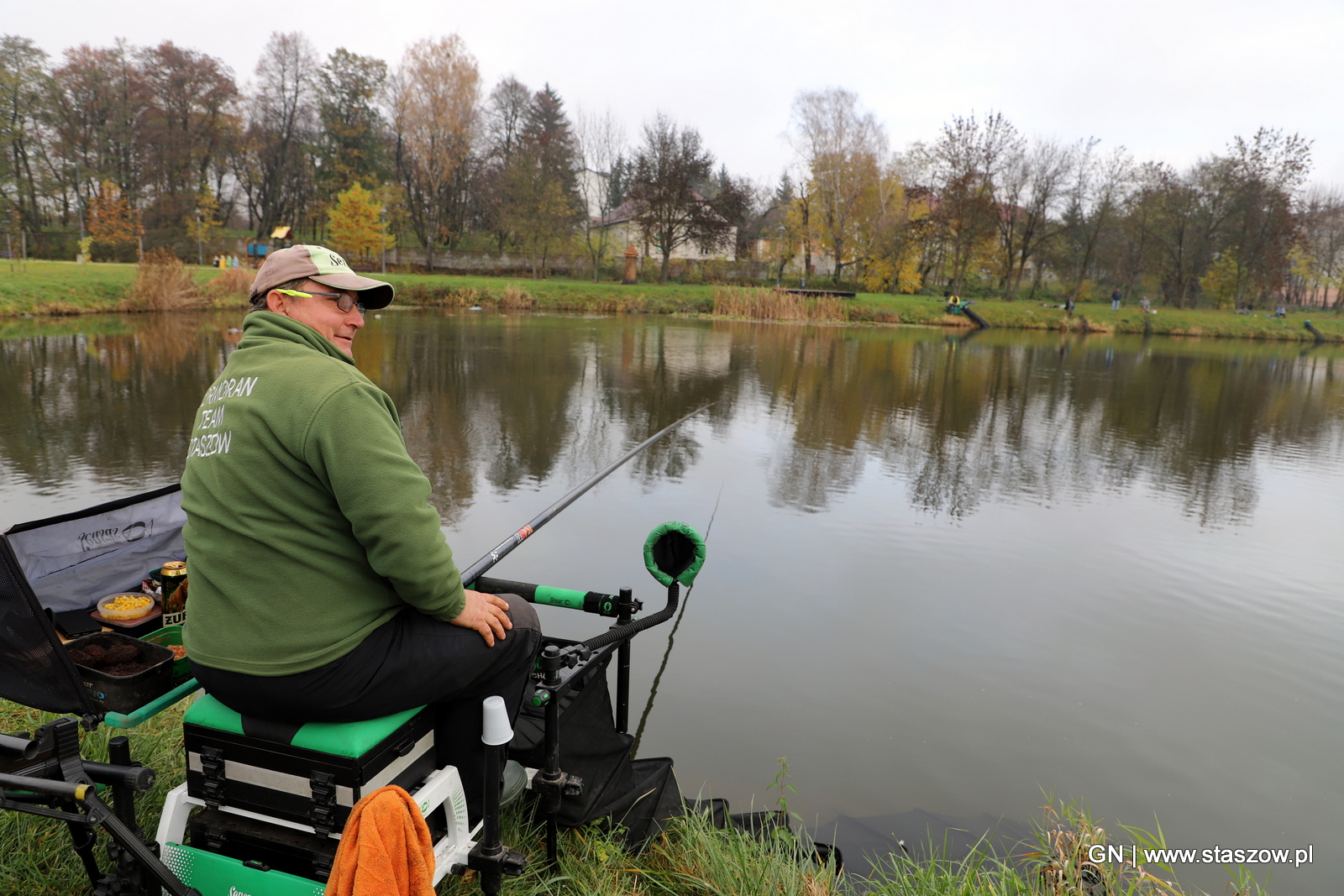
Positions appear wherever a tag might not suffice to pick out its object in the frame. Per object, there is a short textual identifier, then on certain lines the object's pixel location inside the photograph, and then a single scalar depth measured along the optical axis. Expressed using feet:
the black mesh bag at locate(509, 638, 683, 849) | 7.52
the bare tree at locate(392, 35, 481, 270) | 124.88
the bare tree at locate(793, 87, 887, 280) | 135.33
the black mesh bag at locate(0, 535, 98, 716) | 5.52
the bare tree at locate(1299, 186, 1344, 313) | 155.43
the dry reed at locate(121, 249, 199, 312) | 69.15
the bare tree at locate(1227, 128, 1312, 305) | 135.54
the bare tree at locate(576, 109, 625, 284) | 142.92
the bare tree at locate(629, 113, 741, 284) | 135.23
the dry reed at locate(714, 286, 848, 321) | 99.14
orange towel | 4.84
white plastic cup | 5.61
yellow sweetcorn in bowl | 7.79
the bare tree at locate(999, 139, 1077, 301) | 143.64
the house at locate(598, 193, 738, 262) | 145.28
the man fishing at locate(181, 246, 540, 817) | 5.36
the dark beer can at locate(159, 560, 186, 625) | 7.93
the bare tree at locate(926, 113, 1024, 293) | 134.92
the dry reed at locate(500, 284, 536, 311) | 97.55
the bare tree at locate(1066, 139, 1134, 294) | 147.02
